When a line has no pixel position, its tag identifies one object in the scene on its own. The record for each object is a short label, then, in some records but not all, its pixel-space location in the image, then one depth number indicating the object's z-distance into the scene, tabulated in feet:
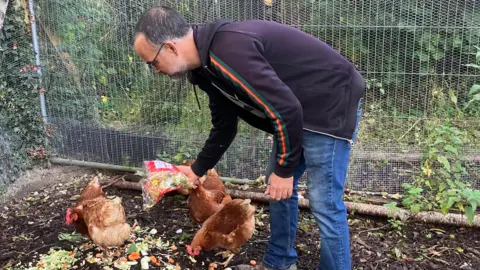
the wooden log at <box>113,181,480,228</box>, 11.87
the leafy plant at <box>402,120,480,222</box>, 11.94
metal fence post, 15.53
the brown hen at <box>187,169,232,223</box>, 11.40
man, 6.86
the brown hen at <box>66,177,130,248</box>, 9.88
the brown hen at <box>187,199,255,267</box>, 10.04
